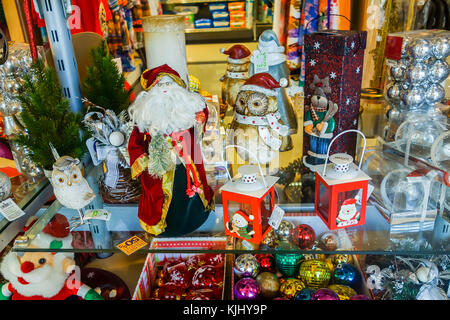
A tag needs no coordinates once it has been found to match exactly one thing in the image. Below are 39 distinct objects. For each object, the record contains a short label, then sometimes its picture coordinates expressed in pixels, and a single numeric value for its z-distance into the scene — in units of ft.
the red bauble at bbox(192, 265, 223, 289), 3.88
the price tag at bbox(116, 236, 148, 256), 3.25
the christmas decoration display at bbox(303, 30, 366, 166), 3.62
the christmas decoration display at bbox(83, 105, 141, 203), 3.51
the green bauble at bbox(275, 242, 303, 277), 3.68
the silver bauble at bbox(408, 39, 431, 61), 3.48
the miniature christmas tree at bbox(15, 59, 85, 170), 3.15
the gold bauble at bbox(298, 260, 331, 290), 3.66
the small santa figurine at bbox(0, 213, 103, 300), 3.31
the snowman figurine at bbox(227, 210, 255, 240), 3.09
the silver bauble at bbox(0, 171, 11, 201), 3.28
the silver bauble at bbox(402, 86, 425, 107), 3.67
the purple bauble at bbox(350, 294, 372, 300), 3.45
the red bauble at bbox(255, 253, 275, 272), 3.85
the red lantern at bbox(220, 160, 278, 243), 3.00
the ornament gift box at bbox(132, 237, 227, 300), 3.27
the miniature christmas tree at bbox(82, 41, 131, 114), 3.70
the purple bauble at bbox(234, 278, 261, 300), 3.58
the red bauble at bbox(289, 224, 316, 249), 3.27
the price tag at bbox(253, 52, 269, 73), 4.29
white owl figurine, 3.13
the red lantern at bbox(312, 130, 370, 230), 3.05
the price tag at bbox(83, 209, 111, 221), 3.46
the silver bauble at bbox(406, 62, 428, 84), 3.57
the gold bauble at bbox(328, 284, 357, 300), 3.48
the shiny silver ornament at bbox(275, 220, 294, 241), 3.31
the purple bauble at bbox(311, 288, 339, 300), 3.37
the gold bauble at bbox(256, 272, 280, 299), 3.68
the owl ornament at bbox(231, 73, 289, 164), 3.66
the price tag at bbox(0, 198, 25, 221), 3.20
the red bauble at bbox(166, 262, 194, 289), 3.92
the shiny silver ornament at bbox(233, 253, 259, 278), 3.73
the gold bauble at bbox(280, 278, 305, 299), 3.60
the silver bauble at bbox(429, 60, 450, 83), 3.58
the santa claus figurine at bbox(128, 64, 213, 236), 3.19
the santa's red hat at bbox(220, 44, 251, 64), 4.58
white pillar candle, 4.11
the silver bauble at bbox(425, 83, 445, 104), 3.65
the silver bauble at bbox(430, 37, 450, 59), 3.48
